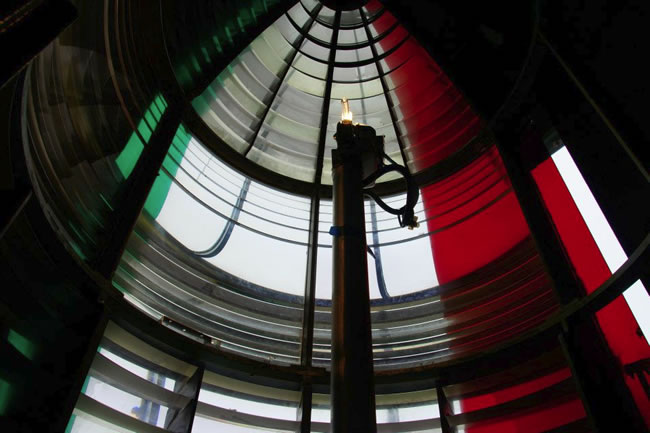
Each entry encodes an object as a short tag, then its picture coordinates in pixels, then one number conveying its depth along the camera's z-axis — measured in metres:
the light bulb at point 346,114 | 3.38
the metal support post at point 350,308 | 2.24
